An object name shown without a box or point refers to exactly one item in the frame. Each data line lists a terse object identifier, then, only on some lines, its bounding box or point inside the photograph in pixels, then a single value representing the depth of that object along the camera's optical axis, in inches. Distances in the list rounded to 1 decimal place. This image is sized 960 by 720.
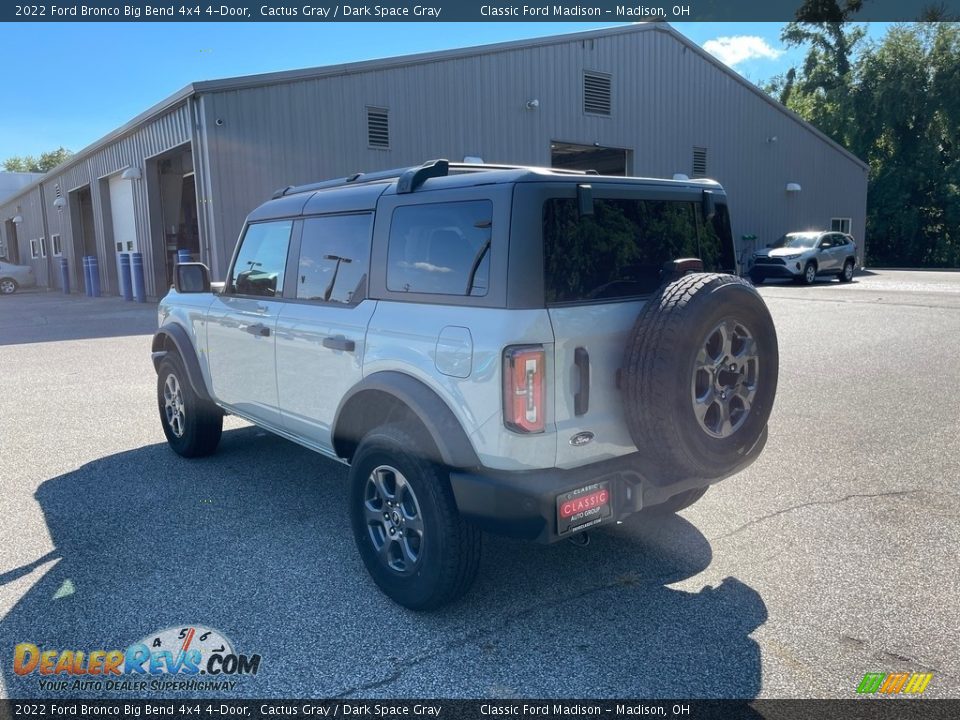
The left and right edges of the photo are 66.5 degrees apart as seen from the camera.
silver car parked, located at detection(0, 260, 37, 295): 1156.5
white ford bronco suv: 115.6
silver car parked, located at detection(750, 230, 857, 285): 864.3
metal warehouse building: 620.7
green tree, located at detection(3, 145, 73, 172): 3659.0
